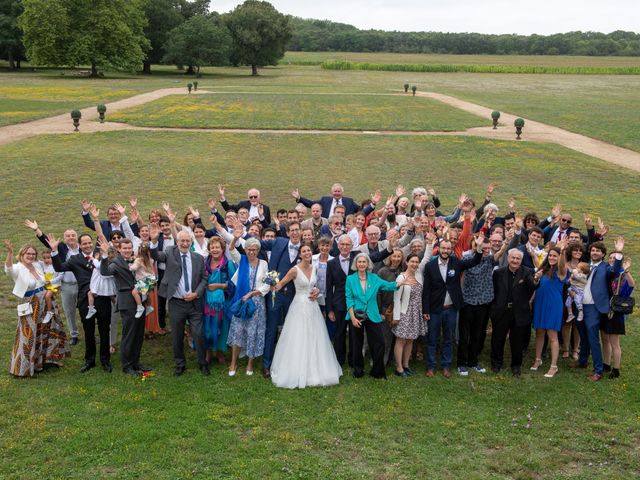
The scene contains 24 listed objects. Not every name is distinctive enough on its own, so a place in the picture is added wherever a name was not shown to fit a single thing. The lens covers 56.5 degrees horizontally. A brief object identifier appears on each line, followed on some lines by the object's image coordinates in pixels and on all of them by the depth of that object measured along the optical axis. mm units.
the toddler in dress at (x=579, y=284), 8461
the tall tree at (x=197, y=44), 79750
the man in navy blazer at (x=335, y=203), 12138
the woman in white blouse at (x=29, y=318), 8031
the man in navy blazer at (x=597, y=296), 8172
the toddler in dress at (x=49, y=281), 8289
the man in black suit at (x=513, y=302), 8312
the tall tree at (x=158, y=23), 87250
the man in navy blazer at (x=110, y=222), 9992
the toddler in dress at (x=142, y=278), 8102
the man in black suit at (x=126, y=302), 8102
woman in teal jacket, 8070
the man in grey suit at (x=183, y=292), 8195
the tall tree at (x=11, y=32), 76312
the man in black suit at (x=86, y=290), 8383
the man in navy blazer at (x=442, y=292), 8242
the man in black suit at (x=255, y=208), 11523
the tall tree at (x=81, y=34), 70638
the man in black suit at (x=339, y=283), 8289
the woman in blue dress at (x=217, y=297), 8383
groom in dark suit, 8406
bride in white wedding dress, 8086
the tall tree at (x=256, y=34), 88438
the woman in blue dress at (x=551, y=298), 8375
